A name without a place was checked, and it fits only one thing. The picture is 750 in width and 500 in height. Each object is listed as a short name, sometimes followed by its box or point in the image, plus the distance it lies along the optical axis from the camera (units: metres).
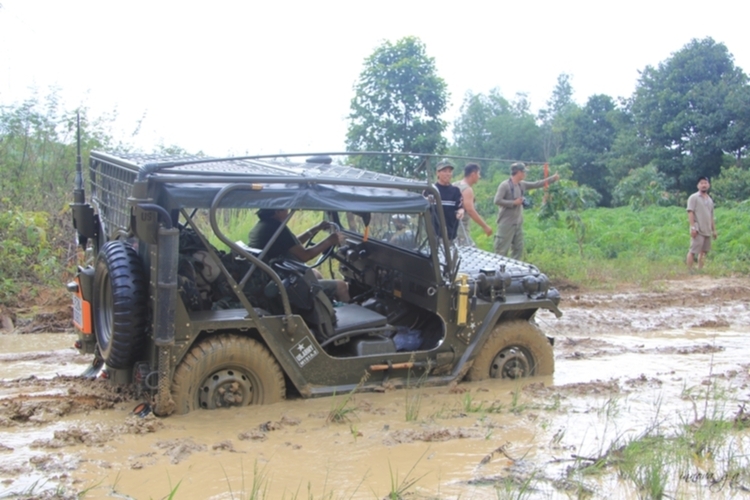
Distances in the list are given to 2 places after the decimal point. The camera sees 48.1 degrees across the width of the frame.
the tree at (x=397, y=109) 17.33
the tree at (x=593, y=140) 38.53
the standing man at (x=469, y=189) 8.88
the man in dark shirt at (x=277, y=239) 5.87
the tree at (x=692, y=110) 31.28
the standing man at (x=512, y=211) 10.14
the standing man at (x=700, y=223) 13.12
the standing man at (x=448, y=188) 7.72
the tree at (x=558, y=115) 44.97
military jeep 5.00
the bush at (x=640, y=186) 28.17
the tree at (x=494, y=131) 50.94
